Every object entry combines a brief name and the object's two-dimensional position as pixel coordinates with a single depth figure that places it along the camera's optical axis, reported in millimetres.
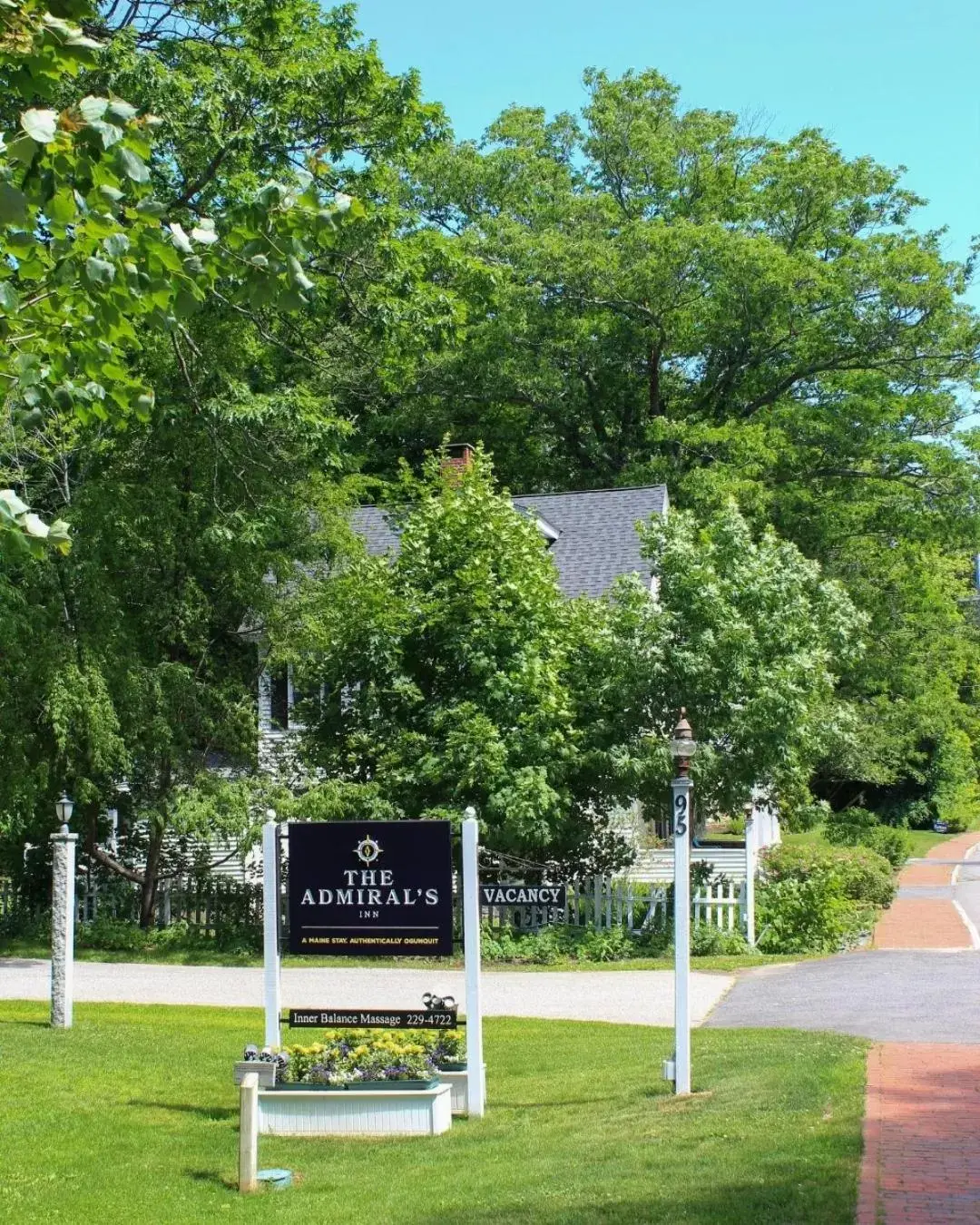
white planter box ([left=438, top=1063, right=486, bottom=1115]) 10750
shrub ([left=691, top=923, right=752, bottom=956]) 20562
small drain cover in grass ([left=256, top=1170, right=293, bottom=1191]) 8891
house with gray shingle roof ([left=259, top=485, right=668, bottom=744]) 29812
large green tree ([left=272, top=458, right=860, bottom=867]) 20703
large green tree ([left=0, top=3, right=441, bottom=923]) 20844
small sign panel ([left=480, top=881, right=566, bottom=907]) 13445
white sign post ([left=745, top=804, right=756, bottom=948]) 21094
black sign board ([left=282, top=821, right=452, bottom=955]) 11062
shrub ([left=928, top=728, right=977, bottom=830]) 52594
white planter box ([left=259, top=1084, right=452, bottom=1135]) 10297
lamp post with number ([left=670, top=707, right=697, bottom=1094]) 10695
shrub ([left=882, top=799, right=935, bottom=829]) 53212
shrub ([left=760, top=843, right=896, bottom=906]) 23484
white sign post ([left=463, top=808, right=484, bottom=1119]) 10734
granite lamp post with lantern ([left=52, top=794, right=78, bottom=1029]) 14648
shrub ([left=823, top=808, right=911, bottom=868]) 35625
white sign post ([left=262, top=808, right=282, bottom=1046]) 11180
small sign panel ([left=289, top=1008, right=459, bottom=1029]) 10789
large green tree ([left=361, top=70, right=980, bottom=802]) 37938
